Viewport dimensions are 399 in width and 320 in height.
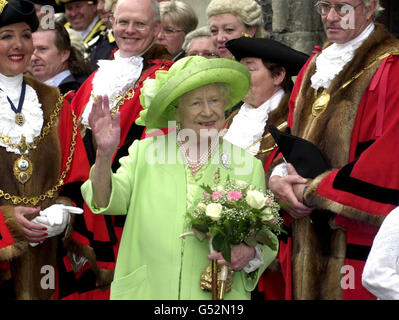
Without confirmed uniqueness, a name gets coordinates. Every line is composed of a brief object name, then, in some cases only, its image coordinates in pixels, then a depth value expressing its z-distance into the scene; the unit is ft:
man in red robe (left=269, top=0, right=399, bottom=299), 32.91
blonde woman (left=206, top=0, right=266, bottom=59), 44.39
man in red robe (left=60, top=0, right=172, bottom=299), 40.32
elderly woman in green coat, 29.14
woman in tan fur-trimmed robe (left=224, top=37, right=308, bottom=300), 39.73
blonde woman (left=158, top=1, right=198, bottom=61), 50.57
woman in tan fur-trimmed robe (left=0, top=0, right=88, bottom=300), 36.37
